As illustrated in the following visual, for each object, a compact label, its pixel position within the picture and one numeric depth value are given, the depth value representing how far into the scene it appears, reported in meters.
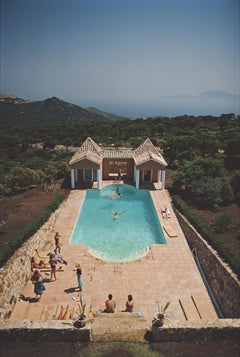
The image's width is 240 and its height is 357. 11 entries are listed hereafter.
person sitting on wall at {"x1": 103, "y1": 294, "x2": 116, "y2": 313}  9.91
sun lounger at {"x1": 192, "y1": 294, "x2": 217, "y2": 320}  10.48
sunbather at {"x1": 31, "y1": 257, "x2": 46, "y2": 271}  12.78
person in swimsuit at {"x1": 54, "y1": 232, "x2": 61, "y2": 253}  14.24
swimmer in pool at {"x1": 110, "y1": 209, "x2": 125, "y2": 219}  20.34
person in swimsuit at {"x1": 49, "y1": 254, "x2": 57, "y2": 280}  12.20
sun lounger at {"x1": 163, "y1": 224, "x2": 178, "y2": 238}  16.12
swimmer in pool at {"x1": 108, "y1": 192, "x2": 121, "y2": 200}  23.27
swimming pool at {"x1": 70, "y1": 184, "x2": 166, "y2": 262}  15.72
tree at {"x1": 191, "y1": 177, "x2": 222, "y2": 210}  18.42
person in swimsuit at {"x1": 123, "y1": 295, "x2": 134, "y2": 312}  10.02
